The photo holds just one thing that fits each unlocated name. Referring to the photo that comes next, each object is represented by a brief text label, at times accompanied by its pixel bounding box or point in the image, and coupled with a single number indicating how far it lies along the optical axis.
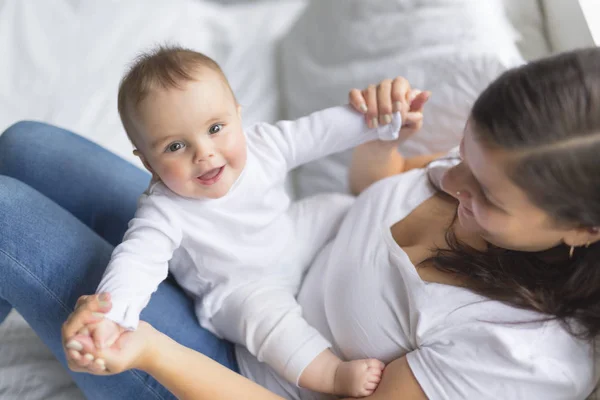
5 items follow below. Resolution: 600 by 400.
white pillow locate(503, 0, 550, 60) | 1.12
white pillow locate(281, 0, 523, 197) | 1.04
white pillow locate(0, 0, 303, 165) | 1.38
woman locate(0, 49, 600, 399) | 0.60
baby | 0.78
